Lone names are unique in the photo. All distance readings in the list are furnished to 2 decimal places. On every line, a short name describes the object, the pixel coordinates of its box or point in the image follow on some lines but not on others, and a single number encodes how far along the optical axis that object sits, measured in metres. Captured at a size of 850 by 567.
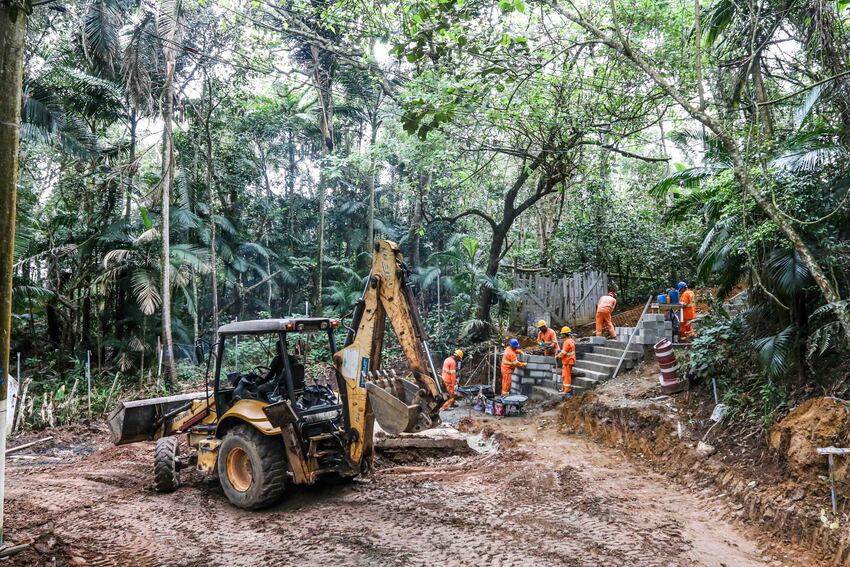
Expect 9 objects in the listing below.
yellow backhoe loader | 5.85
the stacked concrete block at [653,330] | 11.98
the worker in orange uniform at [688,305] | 12.87
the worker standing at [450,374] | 12.63
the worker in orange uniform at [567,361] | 11.87
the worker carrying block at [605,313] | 13.85
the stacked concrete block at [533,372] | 13.13
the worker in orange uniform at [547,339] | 13.52
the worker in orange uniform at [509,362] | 13.16
